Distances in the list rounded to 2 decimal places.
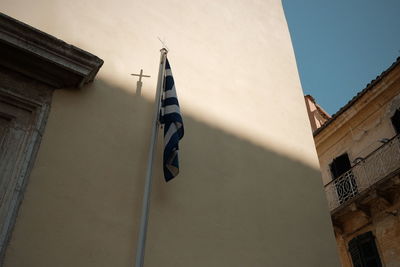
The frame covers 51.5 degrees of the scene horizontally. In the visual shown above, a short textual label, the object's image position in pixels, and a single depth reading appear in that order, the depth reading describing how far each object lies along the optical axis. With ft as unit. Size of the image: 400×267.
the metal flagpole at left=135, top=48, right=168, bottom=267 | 9.93
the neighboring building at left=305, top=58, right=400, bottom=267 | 36.52
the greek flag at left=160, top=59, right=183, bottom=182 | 11.51
